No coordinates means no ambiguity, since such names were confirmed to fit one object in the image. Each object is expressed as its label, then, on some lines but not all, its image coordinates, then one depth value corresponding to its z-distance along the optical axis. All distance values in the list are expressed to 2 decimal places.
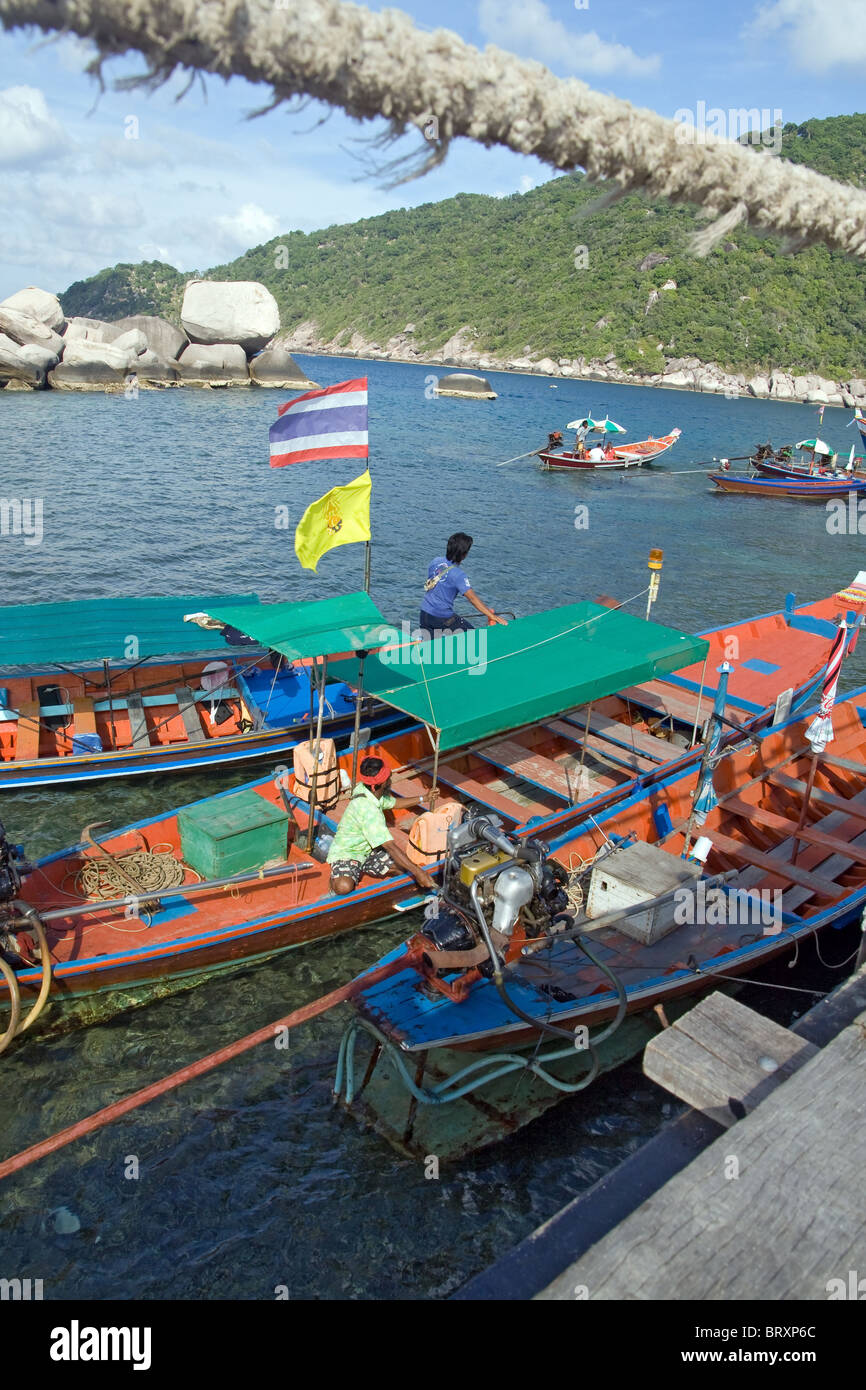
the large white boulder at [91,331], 73.00
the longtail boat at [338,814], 9.60
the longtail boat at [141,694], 14.07
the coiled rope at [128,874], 10.36
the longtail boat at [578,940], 7.33
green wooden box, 10.41
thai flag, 11.66
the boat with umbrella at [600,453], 49.19
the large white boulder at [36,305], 68.25
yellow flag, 10.54
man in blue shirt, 13.65
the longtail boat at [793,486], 43.94
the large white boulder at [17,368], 64.12
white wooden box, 9.43
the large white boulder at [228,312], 78.62
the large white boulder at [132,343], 74.88
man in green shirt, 10.04
